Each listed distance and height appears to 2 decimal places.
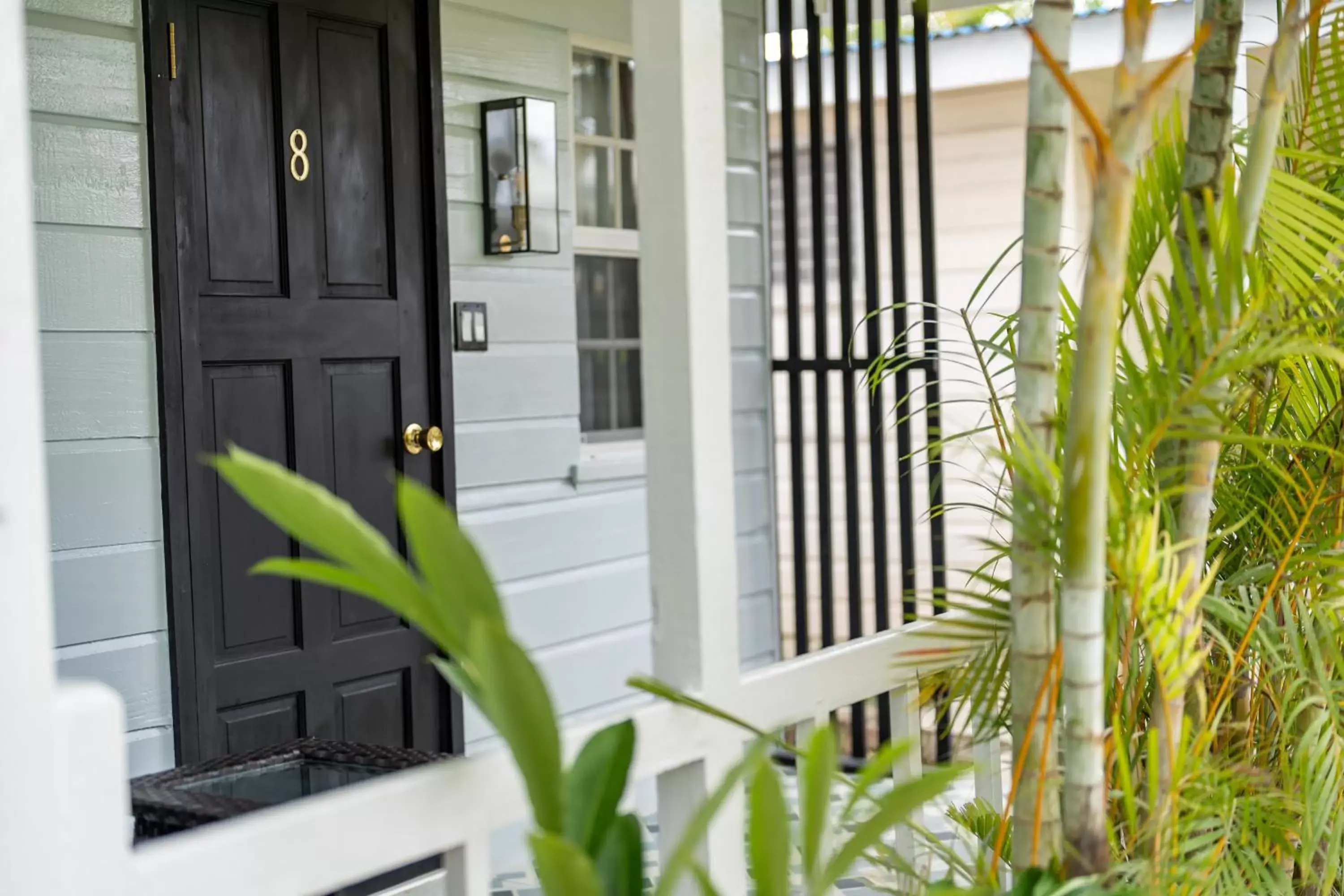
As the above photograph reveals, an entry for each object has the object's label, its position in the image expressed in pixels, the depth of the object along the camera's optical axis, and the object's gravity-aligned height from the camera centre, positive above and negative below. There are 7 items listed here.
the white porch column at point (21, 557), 1.04 -0.14
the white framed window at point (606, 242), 4.34 +0.37
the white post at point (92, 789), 1.08 -0.33
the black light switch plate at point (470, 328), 3.73 +0.09
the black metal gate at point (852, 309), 4.50 +0.15
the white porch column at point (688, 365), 1.63 -0.01
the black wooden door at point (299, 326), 3.10 +0.10
